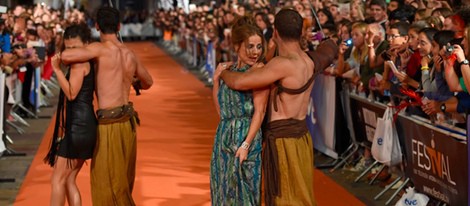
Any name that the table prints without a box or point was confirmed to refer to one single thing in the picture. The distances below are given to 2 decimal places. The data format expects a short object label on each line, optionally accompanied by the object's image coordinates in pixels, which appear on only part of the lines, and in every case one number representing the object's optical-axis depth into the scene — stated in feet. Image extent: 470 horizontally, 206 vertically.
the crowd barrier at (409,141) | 27.53
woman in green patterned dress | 24.99
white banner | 41.11
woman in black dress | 27.35
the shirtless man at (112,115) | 27.61
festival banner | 27.22
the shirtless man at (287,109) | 24.36
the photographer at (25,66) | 51.90
